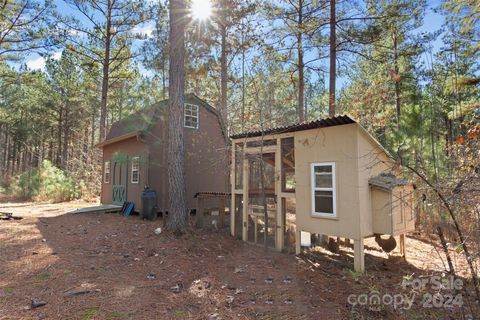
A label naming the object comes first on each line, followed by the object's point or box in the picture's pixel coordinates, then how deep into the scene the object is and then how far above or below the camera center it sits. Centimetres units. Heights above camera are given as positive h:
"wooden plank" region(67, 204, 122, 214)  1138 -111
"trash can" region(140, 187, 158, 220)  1008 -82
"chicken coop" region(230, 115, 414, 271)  571 -6
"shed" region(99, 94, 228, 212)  1113 +114
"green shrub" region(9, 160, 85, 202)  1647 -25
